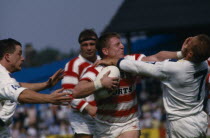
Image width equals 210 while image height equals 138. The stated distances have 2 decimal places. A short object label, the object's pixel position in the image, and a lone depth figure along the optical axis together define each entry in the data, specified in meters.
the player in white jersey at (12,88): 12.38
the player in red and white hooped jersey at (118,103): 14.27
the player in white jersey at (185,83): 12.91
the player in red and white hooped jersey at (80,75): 18.00
